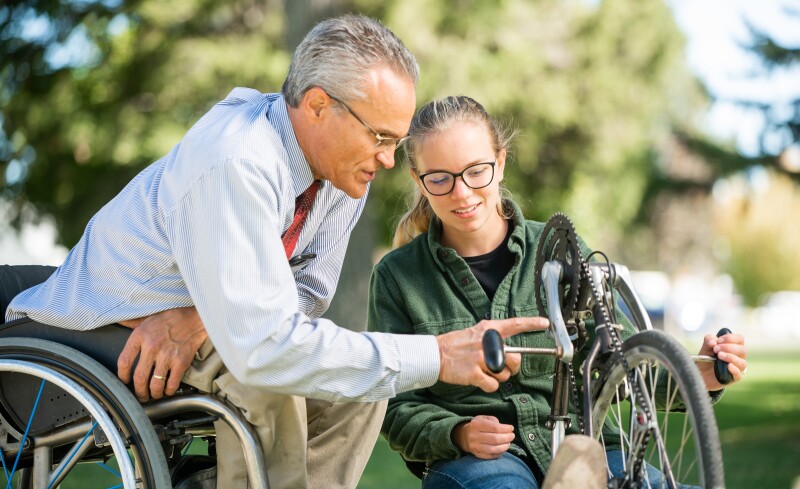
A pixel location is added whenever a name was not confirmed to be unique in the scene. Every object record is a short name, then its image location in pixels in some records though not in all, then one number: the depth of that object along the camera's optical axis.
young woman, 2.69
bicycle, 2.04
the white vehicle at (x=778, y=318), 43.47
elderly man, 2.28
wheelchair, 2.32
